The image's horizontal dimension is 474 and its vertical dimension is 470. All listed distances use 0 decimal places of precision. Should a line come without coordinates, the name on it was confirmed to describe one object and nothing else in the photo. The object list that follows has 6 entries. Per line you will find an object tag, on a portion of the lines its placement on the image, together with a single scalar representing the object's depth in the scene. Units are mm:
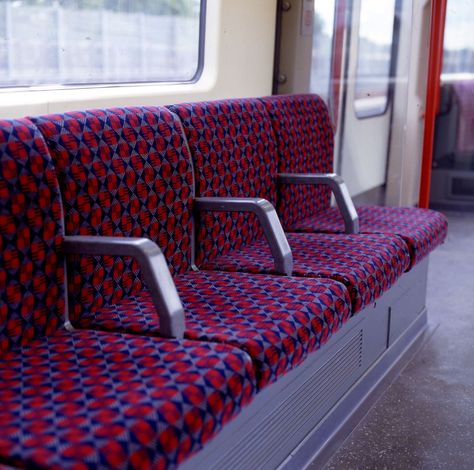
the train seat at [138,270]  2107
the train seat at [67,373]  1451
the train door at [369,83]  4570
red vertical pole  5039
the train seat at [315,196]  3424
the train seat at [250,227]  2756
